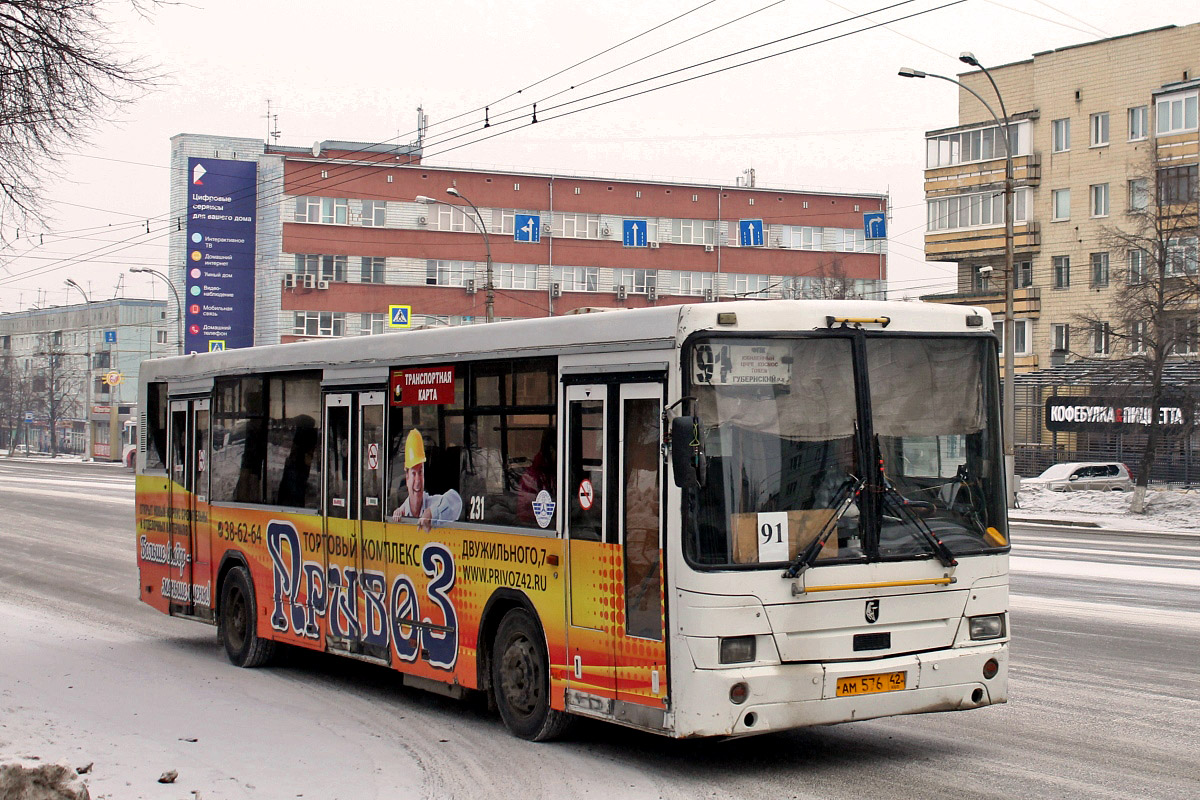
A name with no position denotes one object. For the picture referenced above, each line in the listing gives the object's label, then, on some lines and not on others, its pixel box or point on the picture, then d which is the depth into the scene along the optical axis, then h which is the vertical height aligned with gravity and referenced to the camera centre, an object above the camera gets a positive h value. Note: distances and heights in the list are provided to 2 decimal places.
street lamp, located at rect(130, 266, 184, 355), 58.56 +5.91
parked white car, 47.44 -1.73
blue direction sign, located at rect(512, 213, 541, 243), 66.50 +10.10
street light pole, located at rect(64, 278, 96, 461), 94.81 +0.66
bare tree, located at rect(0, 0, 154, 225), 12.64 +3.29
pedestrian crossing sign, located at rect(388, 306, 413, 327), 41.09 +3.35
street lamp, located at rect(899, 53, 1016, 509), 33.41 +2.61
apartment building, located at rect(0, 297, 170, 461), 99.94 +4.82
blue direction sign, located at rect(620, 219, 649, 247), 65.06 +9.06
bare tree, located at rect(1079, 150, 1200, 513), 38.16 +3.40
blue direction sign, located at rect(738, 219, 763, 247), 62.59 +9.55
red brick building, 75.00 +10.26
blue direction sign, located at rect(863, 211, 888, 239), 58.09 +8.41
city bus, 7.91 -0.54
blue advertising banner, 72.69 +9.03
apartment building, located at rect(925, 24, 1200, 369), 57.06 +10.71
